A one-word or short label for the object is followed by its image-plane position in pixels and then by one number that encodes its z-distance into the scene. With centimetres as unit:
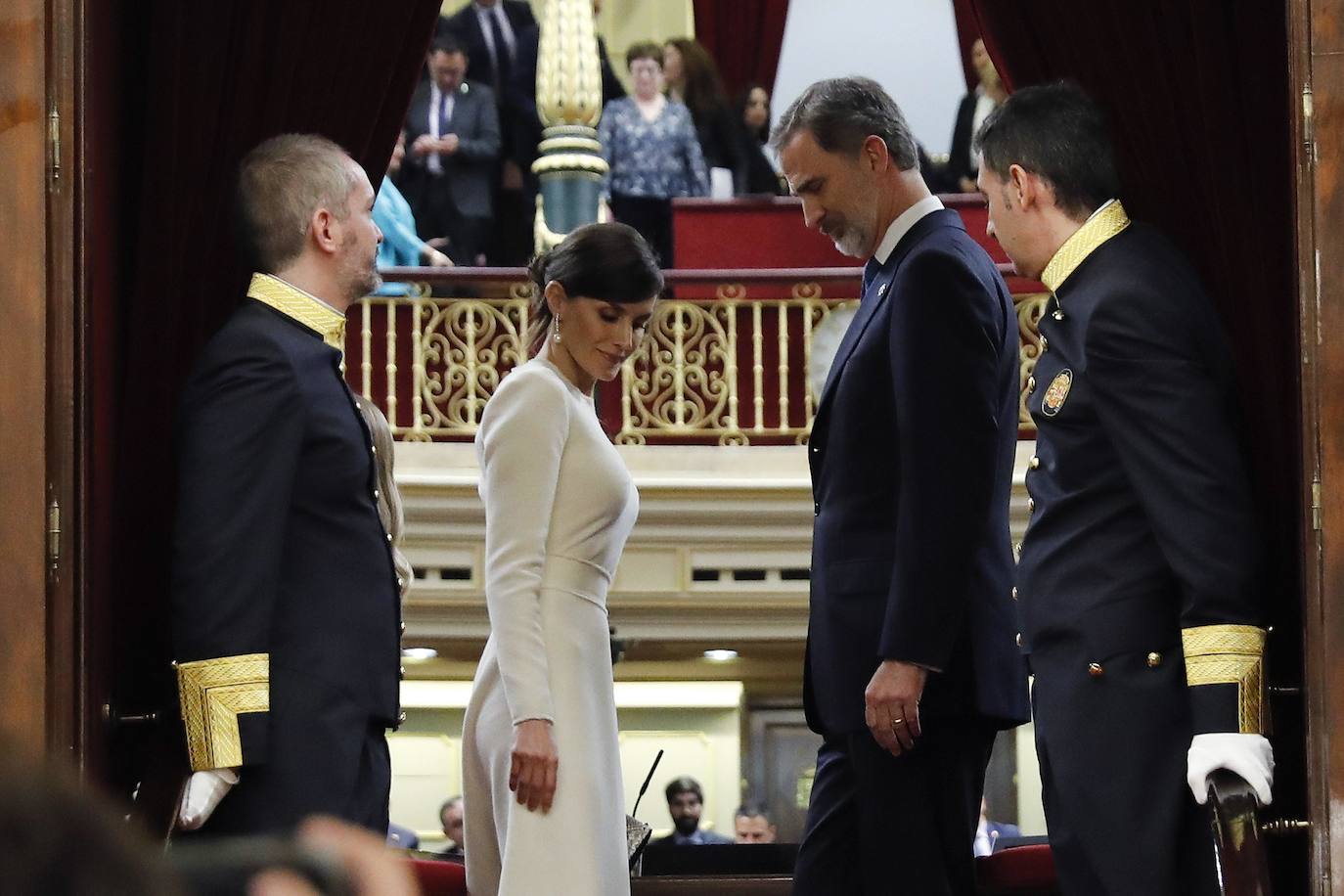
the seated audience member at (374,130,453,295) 1842
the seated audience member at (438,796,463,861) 1789
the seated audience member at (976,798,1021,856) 1409
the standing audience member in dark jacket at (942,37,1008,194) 2062
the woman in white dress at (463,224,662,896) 571
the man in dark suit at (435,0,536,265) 2009
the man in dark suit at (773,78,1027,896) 550
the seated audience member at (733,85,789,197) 2087
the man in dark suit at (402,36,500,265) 1919
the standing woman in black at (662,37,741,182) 2056
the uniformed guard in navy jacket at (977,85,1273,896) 499
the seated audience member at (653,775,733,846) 1797
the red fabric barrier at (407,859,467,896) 657
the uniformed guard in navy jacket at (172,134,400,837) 532
